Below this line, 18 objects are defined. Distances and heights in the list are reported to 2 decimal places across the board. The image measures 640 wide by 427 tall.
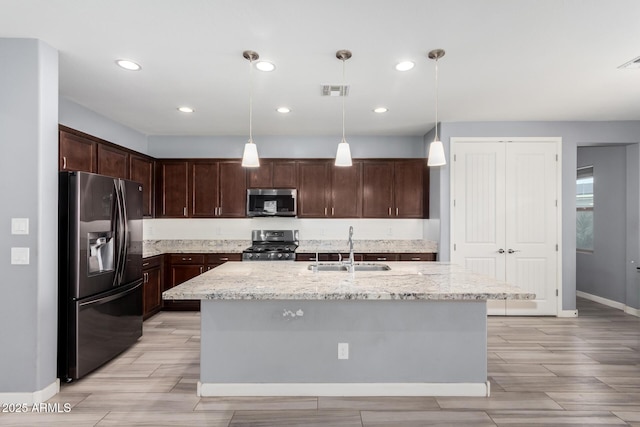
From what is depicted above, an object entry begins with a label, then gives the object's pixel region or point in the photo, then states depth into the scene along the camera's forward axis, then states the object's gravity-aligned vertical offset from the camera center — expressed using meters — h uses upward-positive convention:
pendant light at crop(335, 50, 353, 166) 2.85 +0.49
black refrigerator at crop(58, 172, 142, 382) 2.80 -0.48
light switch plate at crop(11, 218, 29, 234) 2.56 -0.08
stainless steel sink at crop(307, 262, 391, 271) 3.21 -0.47
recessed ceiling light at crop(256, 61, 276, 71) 2.96 +1.26
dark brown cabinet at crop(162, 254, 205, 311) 5.11 -0.76
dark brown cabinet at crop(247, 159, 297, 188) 5.41 +0.61
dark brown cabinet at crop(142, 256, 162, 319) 4.59 -0.94
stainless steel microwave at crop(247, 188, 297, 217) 5.30 +0.20
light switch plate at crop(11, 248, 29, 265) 2.55 -0.29
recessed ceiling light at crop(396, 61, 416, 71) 2.96 +1.26
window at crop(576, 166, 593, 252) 5.84 +0.09
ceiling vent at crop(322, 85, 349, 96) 3.46 +1.24
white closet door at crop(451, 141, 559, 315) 4.75 +0.03
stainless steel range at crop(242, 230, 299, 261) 5.02 -0.47
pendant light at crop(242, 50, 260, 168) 2.83 +0.49
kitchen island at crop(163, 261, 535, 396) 2.62 -0.97
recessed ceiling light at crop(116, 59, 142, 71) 2.93 +1.26
